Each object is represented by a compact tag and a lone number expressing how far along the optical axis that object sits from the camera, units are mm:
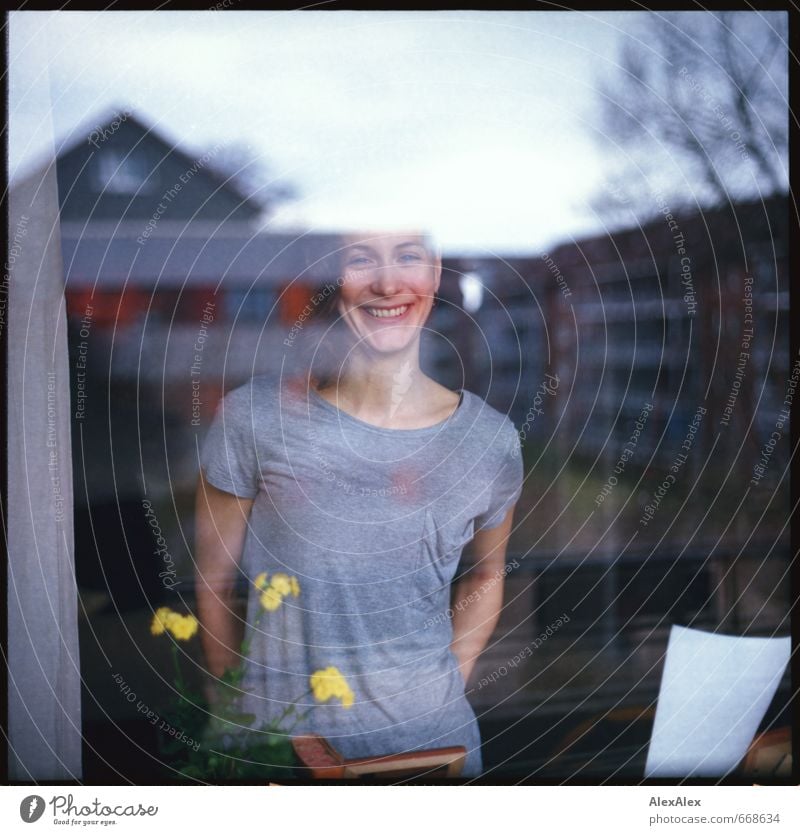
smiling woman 1700
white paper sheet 1760
